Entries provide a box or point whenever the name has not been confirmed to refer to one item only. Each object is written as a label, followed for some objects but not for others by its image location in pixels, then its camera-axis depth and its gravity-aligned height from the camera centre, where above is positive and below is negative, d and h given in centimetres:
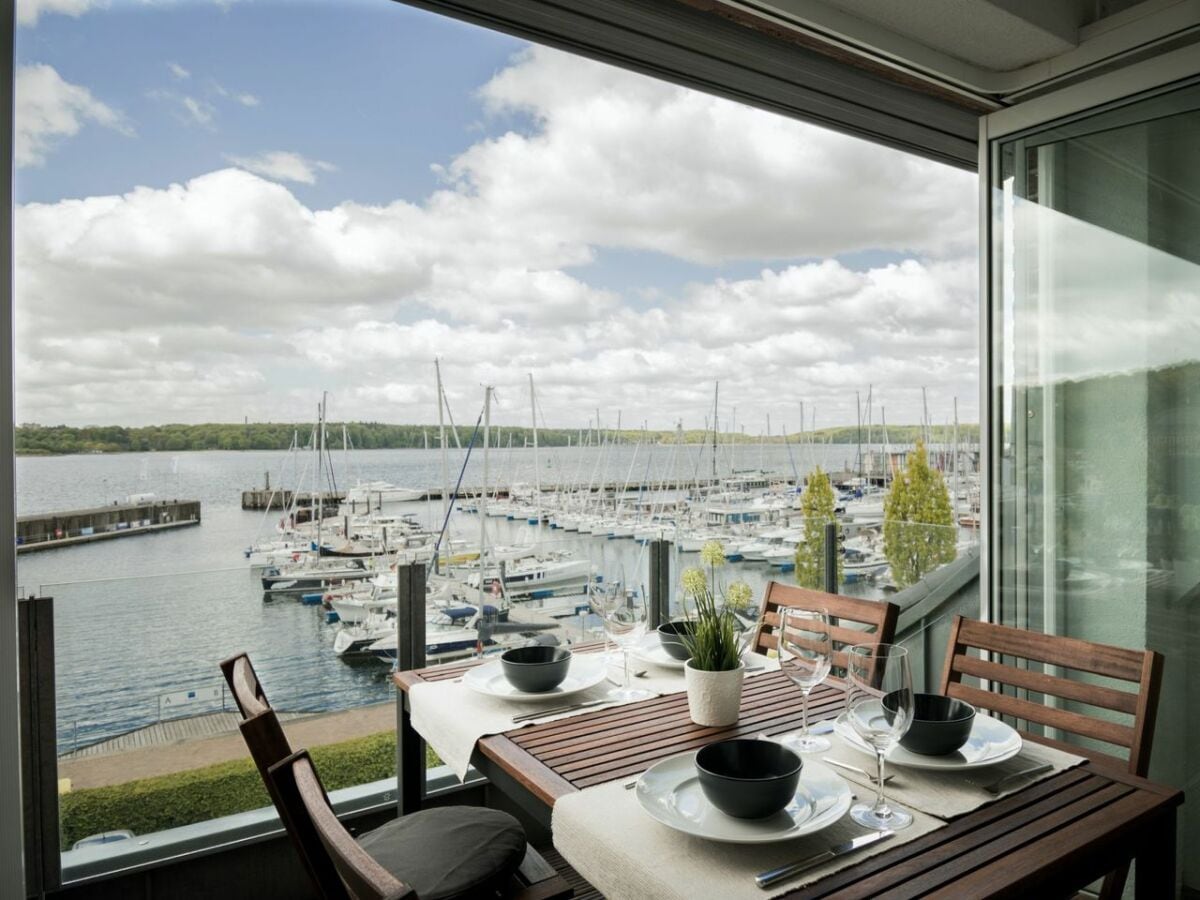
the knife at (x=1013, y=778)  115 -52
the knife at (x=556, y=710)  148 -52
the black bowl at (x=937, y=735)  123 -48
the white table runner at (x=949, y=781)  111 -53
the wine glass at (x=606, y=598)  170 -34
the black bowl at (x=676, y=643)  180 -47
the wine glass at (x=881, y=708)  108 -38
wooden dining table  93 -53
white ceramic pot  143 -47
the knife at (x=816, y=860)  91 -52
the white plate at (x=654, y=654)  179 -50
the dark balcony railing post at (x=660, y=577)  291 -51
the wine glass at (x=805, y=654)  129 -36
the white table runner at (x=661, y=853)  91 -52
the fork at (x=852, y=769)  120 -53
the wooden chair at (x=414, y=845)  98 -75
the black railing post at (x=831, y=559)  331 -51
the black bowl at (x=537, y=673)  159 -47
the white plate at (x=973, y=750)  120 -51
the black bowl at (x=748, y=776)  101 -46
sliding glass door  188 +14
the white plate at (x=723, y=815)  99 -50
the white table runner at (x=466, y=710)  143 -53
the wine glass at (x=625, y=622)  168 -39
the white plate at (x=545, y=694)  158 -51
